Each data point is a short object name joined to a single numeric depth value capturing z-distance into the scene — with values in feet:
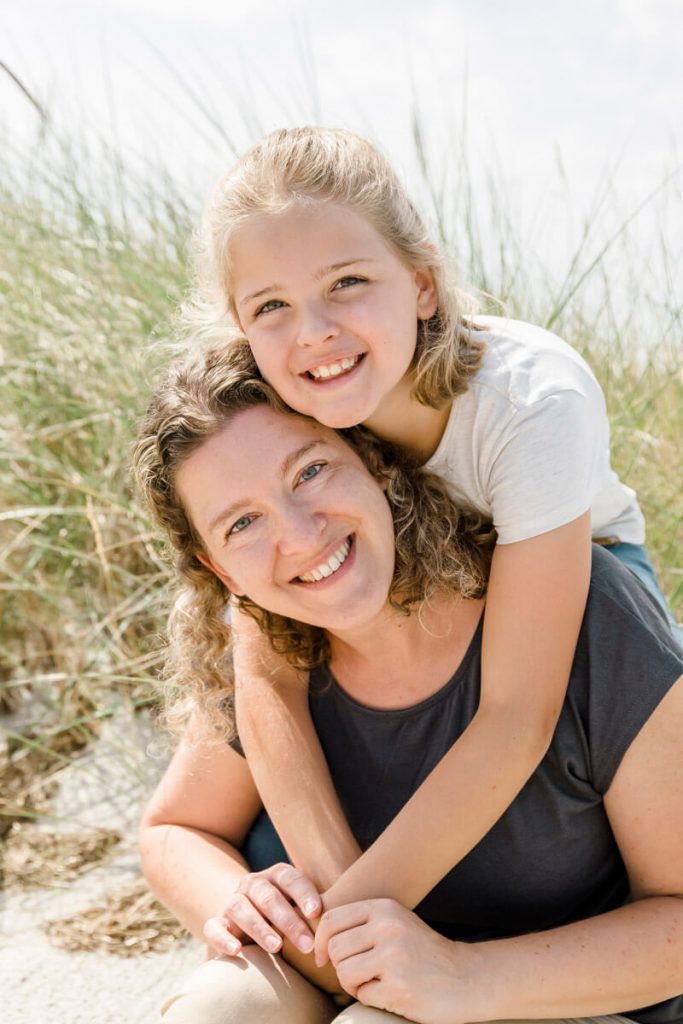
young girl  6.89
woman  6.47
